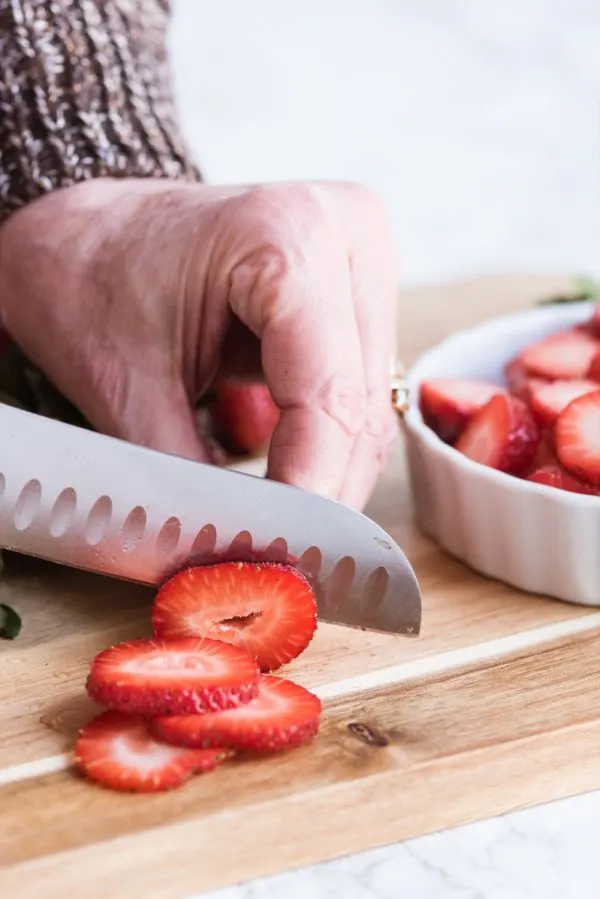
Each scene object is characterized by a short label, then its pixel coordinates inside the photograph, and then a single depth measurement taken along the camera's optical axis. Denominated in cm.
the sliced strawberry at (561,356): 59
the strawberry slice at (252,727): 47
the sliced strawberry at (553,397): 56
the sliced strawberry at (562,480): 54
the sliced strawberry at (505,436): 55
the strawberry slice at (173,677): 47
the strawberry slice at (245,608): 49
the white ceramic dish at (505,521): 53
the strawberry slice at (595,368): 58
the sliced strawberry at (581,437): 53
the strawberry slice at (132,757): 46
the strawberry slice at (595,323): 61
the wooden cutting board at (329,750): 45
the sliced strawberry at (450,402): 58
